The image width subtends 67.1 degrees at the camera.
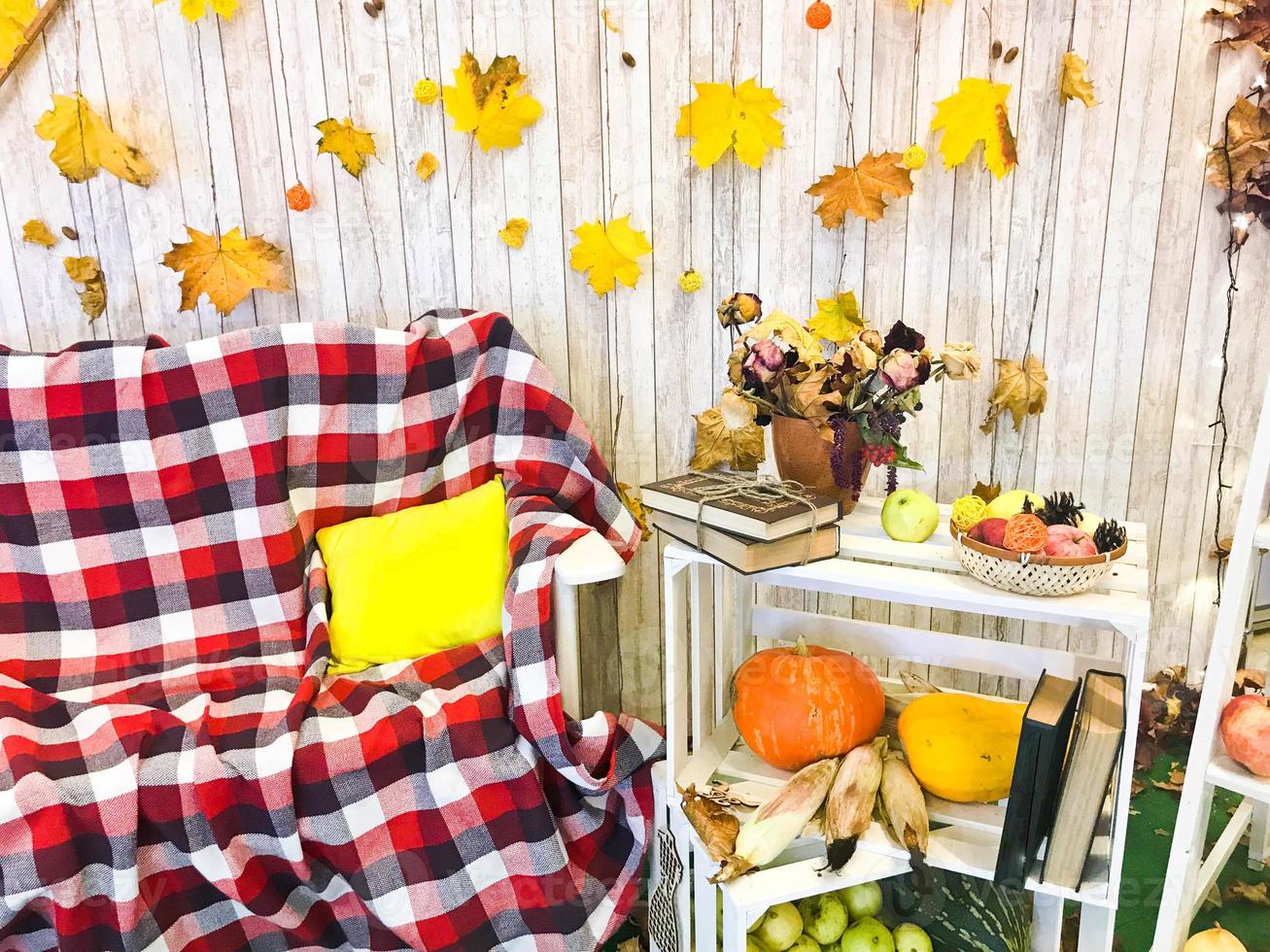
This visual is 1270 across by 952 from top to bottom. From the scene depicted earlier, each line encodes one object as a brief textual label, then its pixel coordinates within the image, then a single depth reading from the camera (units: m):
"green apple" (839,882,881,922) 1.45
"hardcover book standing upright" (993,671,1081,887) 1.16
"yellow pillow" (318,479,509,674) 1.71
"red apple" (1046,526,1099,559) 1.20
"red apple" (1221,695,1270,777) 1.19
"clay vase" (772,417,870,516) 1.40
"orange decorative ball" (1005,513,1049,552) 1.20
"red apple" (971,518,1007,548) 1.24
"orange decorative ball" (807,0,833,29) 1.77
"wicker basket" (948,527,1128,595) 1.20
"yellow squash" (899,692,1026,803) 1.33
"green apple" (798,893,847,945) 1.42
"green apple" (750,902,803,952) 1.39
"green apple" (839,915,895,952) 1.39
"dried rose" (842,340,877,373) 1.36
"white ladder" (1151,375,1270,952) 1.17
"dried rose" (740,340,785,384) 1.39
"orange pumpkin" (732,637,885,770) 1.42
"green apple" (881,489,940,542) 1.40
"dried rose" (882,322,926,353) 1.36
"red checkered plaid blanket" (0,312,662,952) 1.41
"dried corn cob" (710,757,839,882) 1.29
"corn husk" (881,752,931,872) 1.27
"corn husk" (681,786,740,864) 1.30
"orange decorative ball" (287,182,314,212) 2.04
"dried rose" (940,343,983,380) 1.35
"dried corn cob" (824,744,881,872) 1.29
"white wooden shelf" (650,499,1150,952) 1.22
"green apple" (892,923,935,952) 1.40
